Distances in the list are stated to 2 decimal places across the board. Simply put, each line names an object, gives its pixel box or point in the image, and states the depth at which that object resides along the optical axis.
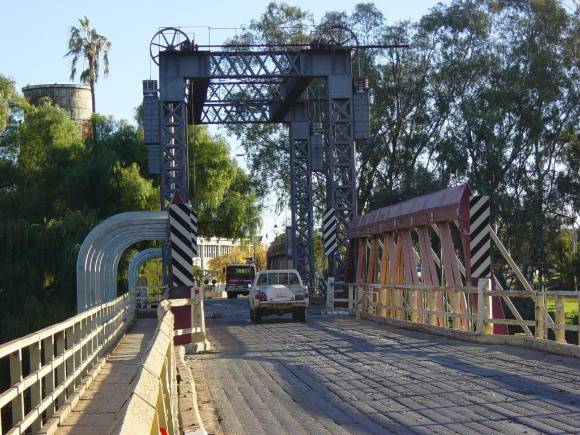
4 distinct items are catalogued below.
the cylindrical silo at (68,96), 75.38
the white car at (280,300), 30.41
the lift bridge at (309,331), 10.59
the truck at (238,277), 79.34
